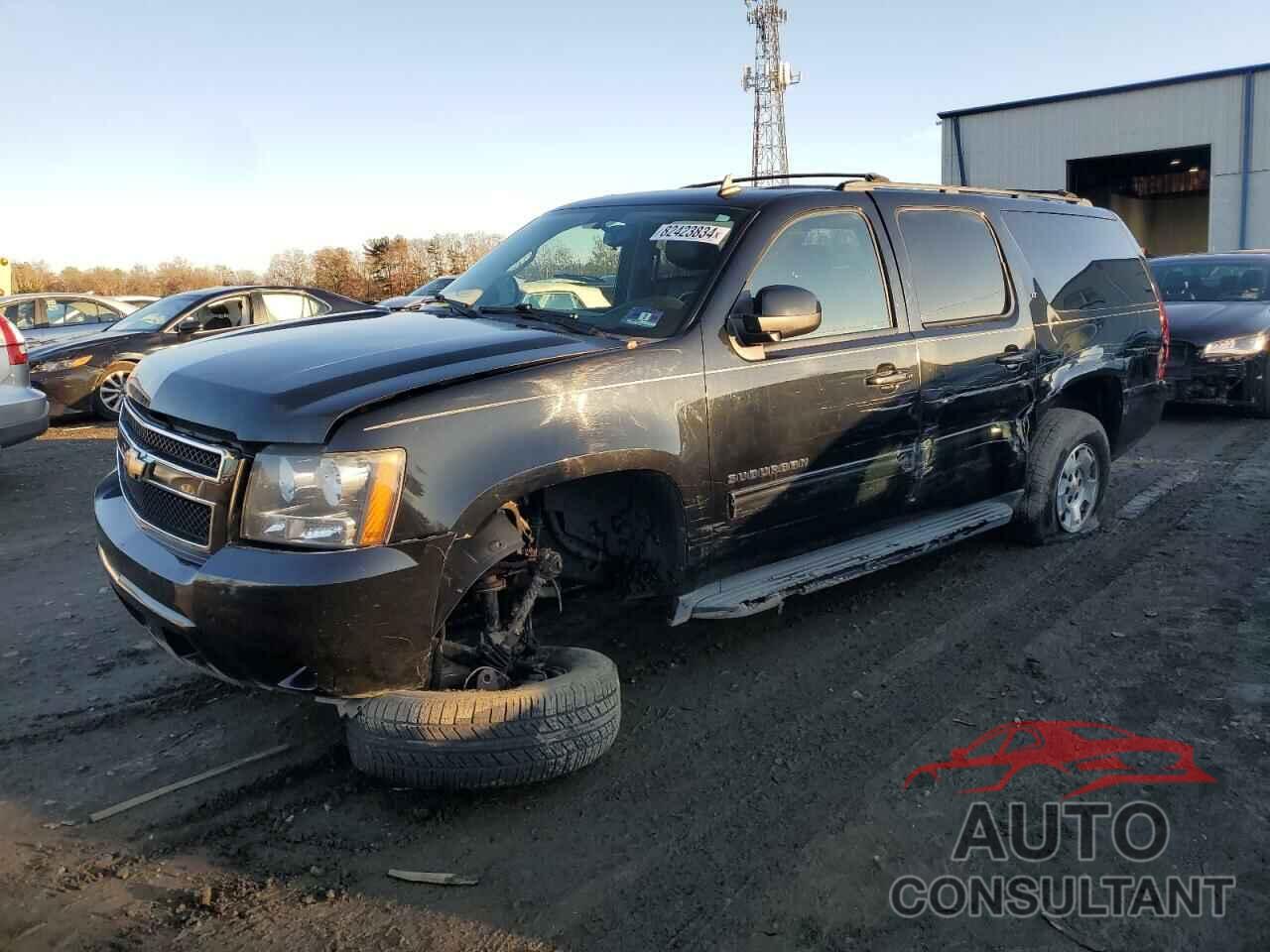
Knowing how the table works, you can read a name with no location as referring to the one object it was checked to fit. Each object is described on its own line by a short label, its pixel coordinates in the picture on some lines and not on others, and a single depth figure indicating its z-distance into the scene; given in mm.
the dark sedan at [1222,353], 9750
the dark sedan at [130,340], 10641
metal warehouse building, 27750
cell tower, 50344
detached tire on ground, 2996
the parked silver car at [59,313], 13789
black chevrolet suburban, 2875
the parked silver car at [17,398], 7387
